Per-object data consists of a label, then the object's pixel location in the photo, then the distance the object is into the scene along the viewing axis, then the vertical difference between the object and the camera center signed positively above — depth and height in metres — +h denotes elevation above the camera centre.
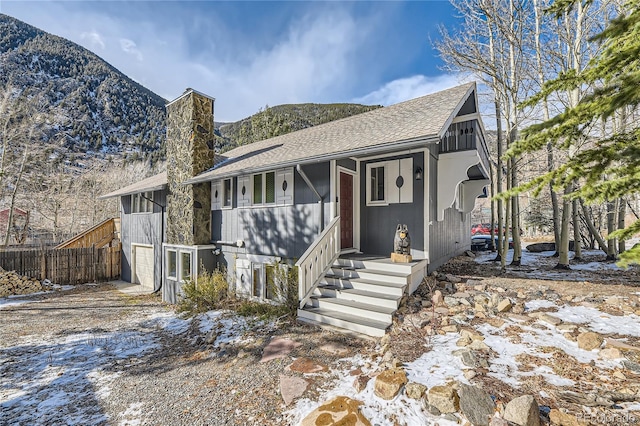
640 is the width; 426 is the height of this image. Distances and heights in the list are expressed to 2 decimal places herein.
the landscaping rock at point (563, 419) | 2.52 -1.91
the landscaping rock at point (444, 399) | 2.86 -1.96
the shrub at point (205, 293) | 8.07 -2.33
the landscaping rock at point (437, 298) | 5.50 -1.70
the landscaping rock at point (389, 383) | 3.15 -1.99
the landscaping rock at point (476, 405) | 2.67 -1.93
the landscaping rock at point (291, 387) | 3.41 -2.23
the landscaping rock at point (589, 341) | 3.72 -1.74
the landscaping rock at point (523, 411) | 2.52 -1.85
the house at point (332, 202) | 5.94 +0.37
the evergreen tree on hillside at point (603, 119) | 1.96 +0.72
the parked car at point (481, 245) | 15.98 -1.79
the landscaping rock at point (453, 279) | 6.41 -1.53
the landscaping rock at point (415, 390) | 3.09 -2.00
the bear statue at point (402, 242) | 6.30 -0.63
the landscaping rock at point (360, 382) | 3.38 -2.11
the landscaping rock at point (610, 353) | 3.46 -1.78
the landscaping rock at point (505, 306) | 4.99 -1.67
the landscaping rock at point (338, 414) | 2.89 -2.17
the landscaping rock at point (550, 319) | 4.41 -1.72
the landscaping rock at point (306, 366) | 3.94 -2.22
